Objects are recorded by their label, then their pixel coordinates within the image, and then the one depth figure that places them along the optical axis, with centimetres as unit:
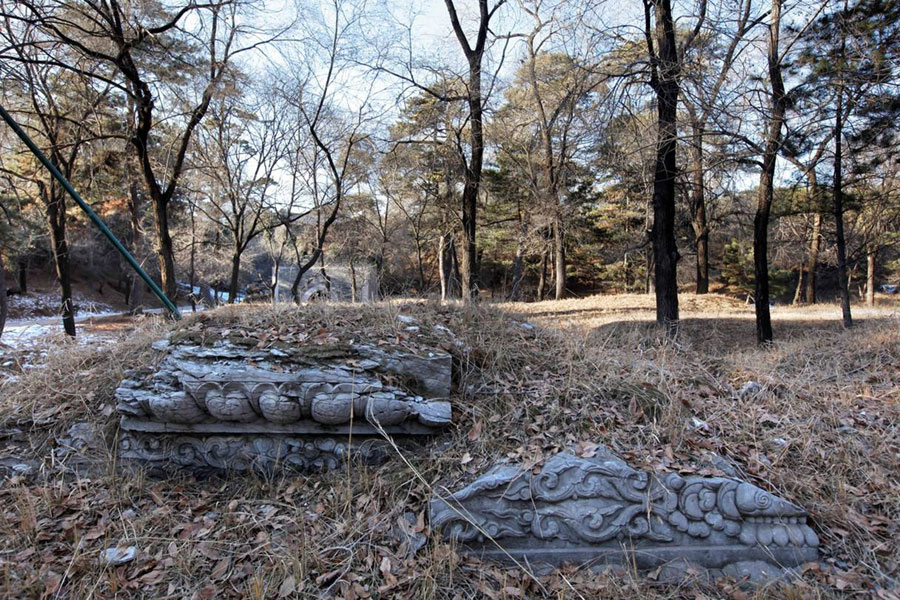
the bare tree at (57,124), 772
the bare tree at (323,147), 1451
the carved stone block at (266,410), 301
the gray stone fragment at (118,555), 240
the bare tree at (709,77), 611
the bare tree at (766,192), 745
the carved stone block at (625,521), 253
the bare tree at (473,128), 1097
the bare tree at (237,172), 1541
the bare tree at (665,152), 678
